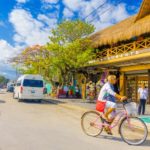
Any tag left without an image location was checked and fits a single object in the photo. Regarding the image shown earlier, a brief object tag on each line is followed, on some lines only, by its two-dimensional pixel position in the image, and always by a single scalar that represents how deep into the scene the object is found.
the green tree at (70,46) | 14.30
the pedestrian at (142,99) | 8.03
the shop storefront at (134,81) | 12.45
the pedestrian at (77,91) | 16.93
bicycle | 4.30
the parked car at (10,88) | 26.65
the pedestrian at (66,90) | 16.38
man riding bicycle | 4.62
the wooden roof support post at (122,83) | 13.60
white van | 12.26
